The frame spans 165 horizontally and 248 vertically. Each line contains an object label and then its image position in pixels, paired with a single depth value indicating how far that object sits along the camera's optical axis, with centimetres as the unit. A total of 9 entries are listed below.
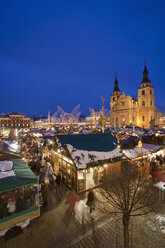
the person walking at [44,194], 786
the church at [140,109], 6169
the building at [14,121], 8202
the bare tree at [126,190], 487
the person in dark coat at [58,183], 990
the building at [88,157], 924
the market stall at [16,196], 511
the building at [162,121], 6544
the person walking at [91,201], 740
